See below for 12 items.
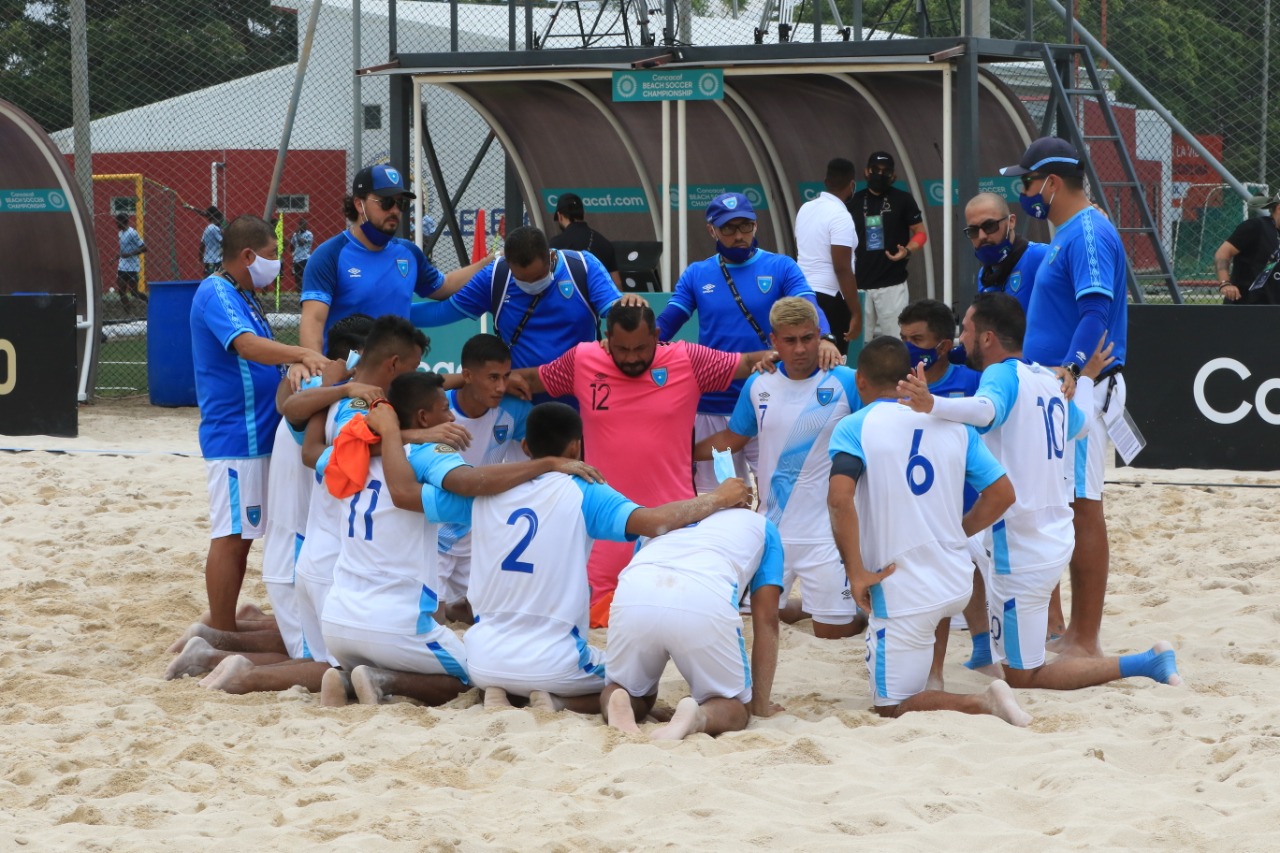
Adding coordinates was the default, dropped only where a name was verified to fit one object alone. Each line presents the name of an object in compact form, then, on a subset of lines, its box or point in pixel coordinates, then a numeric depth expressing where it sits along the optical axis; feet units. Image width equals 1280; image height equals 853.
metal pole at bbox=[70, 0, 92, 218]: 93.91
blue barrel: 81.66
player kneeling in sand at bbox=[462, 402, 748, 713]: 31.12
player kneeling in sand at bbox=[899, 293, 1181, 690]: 33.83
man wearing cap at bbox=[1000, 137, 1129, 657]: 36.06
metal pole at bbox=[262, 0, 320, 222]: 87.25
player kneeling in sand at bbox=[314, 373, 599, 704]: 32.01
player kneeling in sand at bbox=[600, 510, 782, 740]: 29.40
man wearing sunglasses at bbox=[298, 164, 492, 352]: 40.70
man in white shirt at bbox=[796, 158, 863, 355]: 63.57
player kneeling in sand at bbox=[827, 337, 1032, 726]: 31.22
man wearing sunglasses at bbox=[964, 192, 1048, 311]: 40.75
